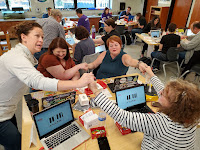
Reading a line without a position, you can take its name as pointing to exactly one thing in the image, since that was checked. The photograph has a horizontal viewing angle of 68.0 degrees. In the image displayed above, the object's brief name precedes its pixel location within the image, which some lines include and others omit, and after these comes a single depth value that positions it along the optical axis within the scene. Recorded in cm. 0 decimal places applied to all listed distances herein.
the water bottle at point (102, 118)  142
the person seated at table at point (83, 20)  496
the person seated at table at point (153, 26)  525
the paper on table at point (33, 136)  119
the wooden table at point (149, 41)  433
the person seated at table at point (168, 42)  372
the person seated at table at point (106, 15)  729
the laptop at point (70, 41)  398
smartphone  123
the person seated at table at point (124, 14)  765
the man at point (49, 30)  337
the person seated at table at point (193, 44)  347
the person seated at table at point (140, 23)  642
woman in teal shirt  234
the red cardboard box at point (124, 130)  135
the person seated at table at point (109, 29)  374
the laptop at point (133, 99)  150
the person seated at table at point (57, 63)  207
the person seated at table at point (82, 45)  296
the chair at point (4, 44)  421
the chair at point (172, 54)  348
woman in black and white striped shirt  95
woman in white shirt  117
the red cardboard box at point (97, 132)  131
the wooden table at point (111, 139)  123
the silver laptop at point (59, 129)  122
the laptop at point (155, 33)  466
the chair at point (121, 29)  578
